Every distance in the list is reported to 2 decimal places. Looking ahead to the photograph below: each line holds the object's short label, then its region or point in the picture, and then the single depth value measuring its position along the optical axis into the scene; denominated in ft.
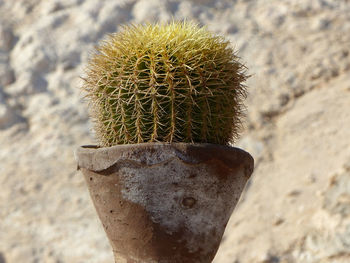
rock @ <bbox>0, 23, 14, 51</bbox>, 12.30
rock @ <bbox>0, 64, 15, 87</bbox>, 11.82
